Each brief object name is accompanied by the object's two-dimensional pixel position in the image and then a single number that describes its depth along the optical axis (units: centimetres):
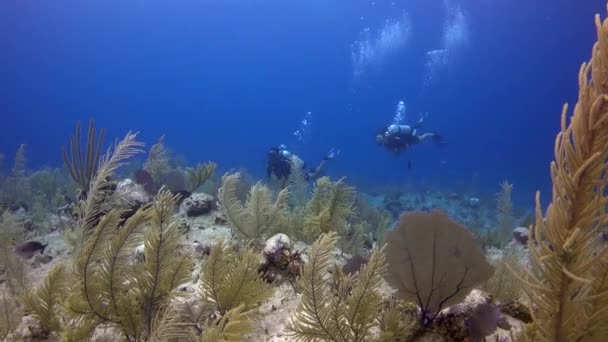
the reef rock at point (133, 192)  571
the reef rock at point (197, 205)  732
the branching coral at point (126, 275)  264
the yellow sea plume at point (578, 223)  153
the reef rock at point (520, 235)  885
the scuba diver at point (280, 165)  1067
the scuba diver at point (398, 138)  1278
